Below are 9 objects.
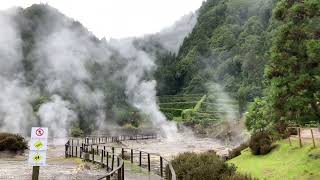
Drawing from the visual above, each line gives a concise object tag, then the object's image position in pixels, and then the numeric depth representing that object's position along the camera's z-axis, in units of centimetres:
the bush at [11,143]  2895
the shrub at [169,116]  10485
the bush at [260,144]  2247
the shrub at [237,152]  2647
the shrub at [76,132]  6259
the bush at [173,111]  11038
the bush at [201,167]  1385
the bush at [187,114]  9499
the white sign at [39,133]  1039
